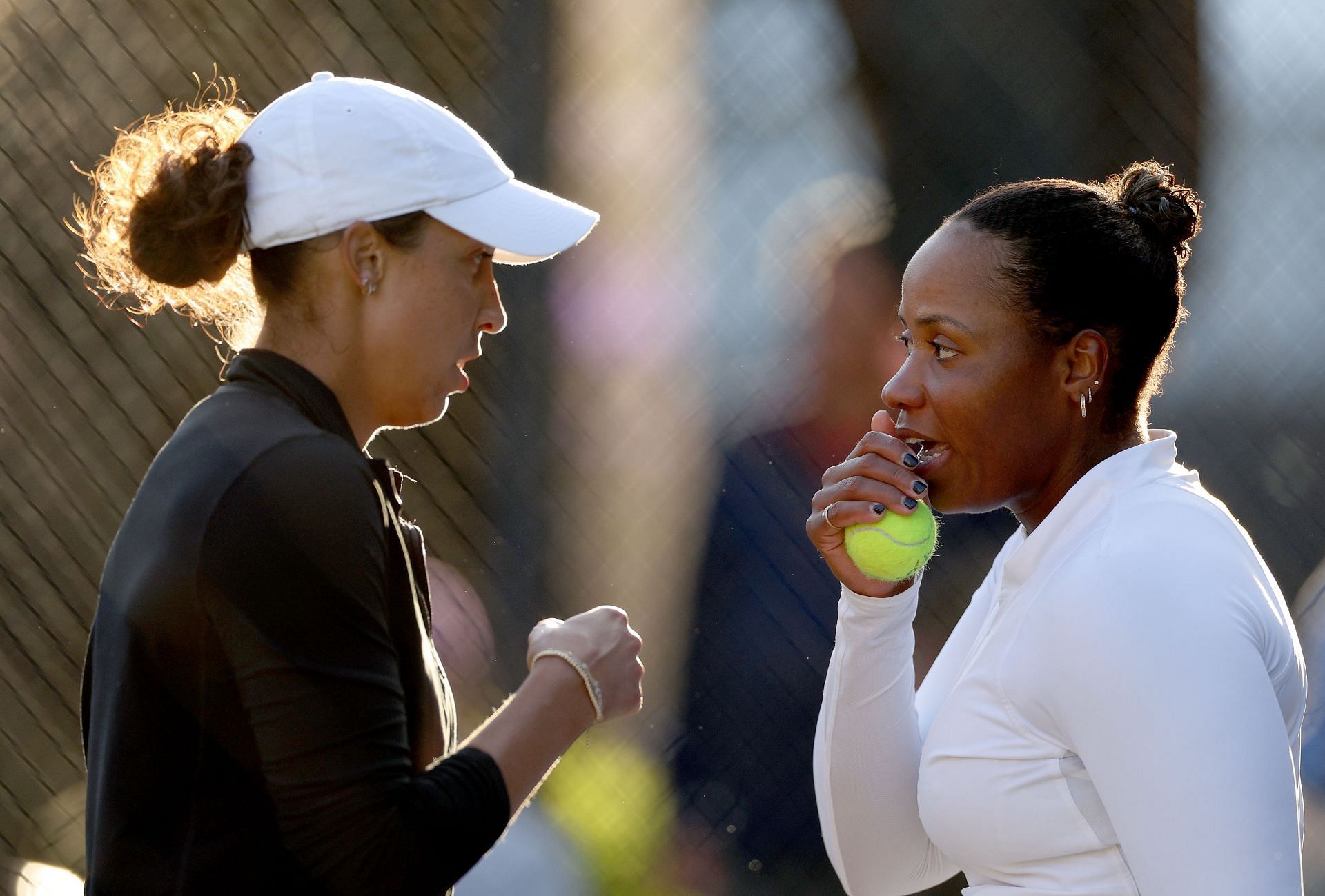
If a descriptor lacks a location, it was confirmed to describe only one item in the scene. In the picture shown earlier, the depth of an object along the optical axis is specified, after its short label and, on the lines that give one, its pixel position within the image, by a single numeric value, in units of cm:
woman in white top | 959
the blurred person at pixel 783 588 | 1076
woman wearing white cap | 955
